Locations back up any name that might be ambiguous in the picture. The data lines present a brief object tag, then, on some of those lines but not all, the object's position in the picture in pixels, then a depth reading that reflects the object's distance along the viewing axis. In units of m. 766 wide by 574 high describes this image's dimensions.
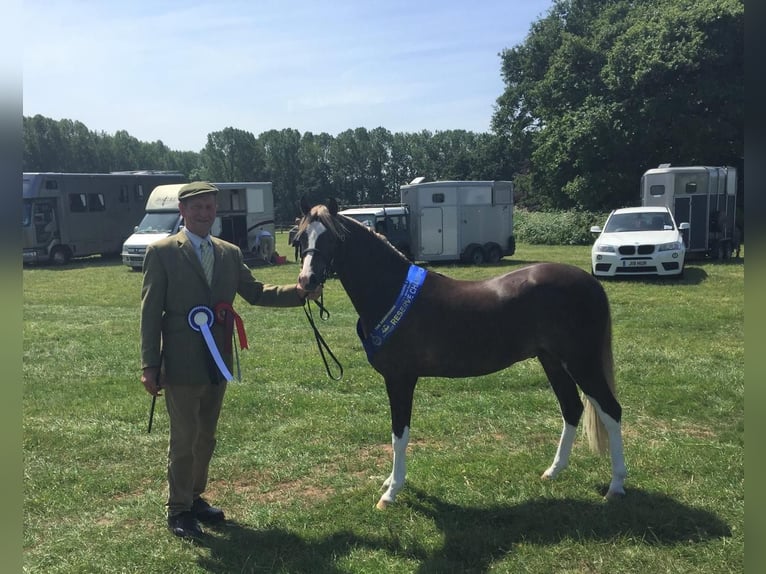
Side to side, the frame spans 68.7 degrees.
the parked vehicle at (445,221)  20.52
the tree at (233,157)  78.88
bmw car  14.08
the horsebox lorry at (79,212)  21.61
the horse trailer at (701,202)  18.91
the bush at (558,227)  31.16
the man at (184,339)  3.73
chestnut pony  4.14
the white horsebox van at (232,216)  21.03
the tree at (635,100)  29.19
